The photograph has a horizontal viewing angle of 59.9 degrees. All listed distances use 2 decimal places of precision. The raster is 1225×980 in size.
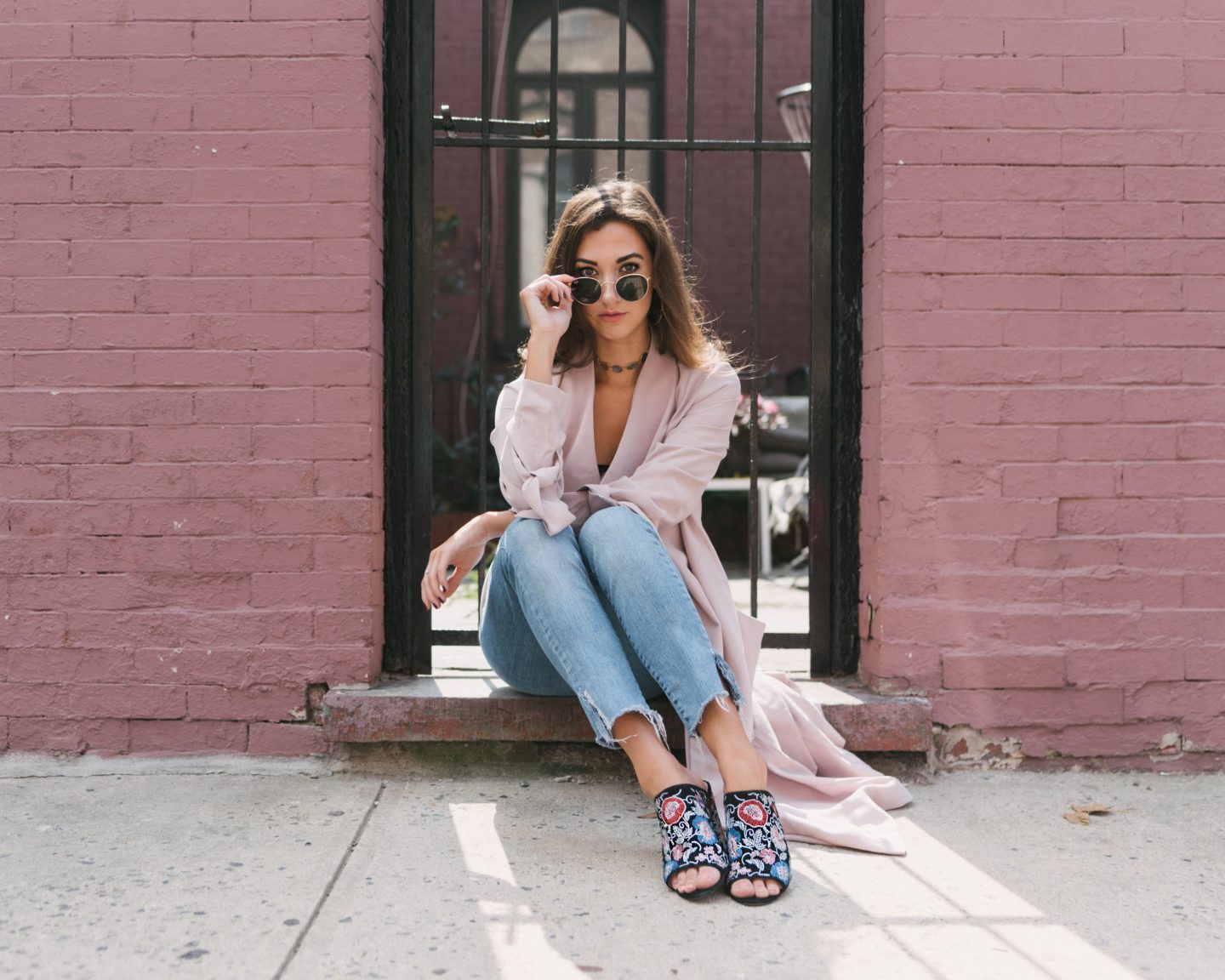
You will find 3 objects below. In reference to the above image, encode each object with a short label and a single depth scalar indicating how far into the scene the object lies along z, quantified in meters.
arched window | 8.80
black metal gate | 2.95
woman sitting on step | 2.19
